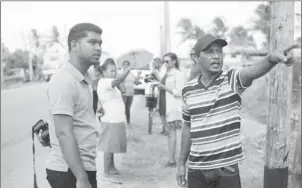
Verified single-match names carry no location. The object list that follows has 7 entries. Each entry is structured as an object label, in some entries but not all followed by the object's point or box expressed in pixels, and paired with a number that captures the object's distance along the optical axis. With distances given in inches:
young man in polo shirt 94.2
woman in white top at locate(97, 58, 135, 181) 223.5
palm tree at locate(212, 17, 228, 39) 1946.4
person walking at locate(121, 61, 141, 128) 424.5
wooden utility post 167.6
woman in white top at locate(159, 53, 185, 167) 248.2
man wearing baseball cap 110.9
